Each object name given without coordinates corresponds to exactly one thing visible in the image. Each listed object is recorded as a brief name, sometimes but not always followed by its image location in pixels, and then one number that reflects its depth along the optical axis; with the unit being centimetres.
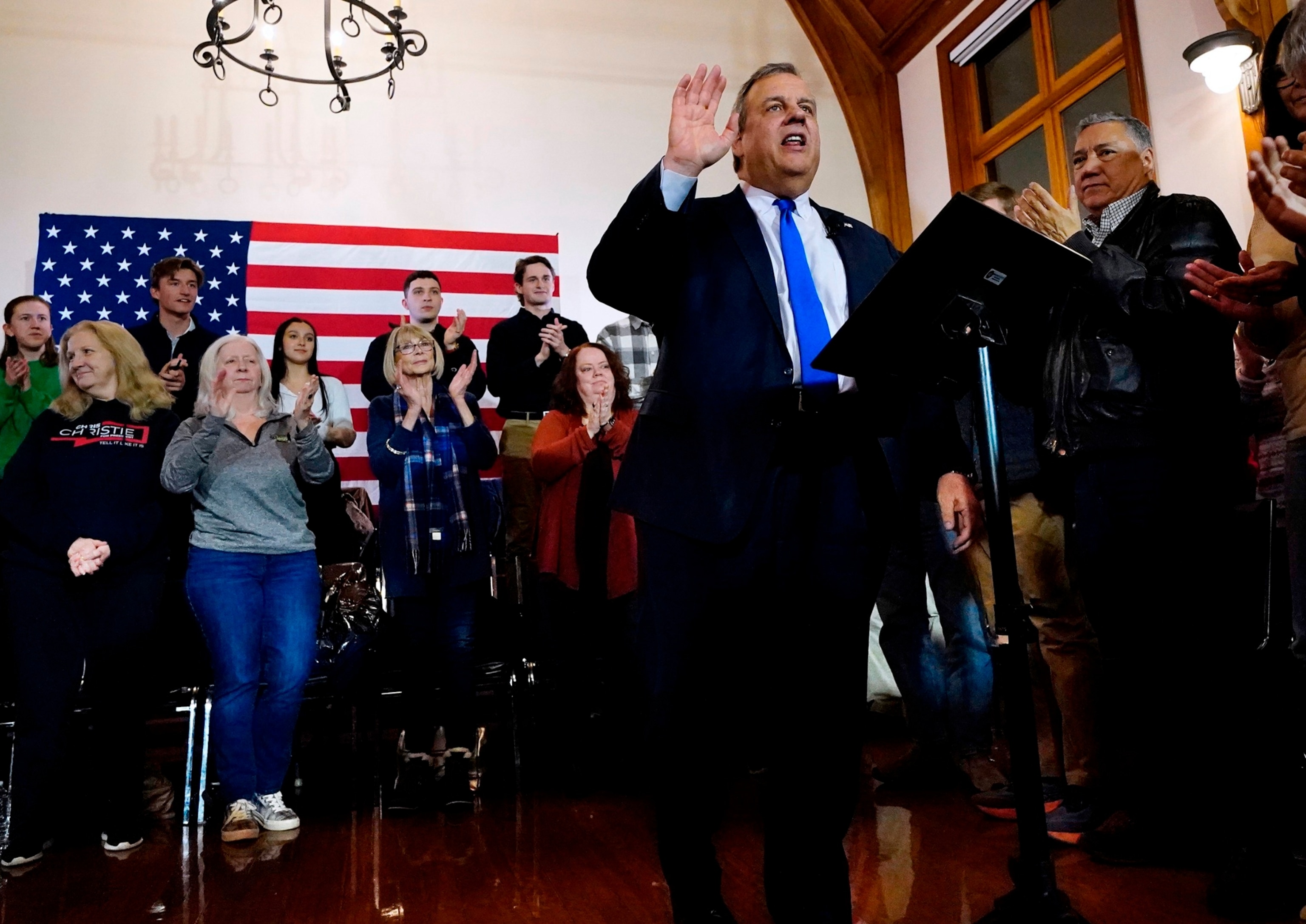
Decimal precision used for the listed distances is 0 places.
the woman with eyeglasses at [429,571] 317
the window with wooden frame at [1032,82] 493
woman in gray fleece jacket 287
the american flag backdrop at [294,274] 507
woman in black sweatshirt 270
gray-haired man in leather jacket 203
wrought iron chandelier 425
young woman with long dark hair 400
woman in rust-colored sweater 333
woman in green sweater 374
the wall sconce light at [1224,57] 389
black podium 137
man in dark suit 151
